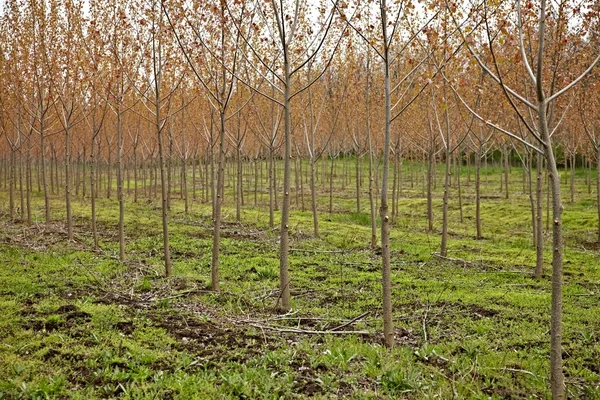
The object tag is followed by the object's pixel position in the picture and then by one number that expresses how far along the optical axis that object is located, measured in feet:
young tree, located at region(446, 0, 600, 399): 13.08
